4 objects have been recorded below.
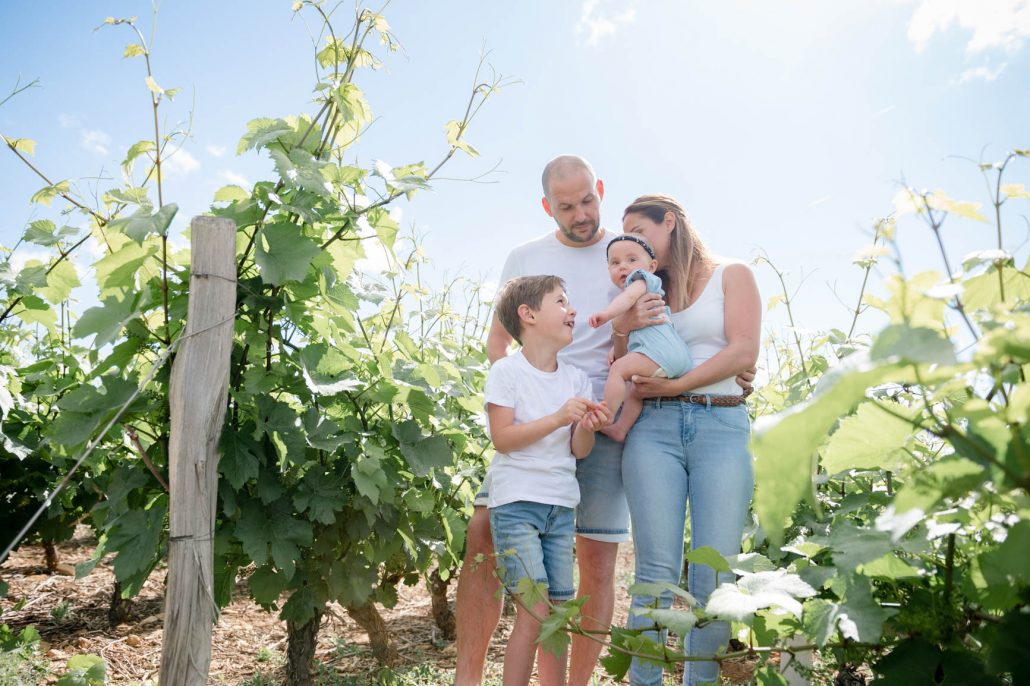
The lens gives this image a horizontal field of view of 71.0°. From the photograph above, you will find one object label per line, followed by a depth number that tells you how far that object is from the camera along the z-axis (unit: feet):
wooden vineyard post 6.28
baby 7.29
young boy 7.22
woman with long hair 7.27
